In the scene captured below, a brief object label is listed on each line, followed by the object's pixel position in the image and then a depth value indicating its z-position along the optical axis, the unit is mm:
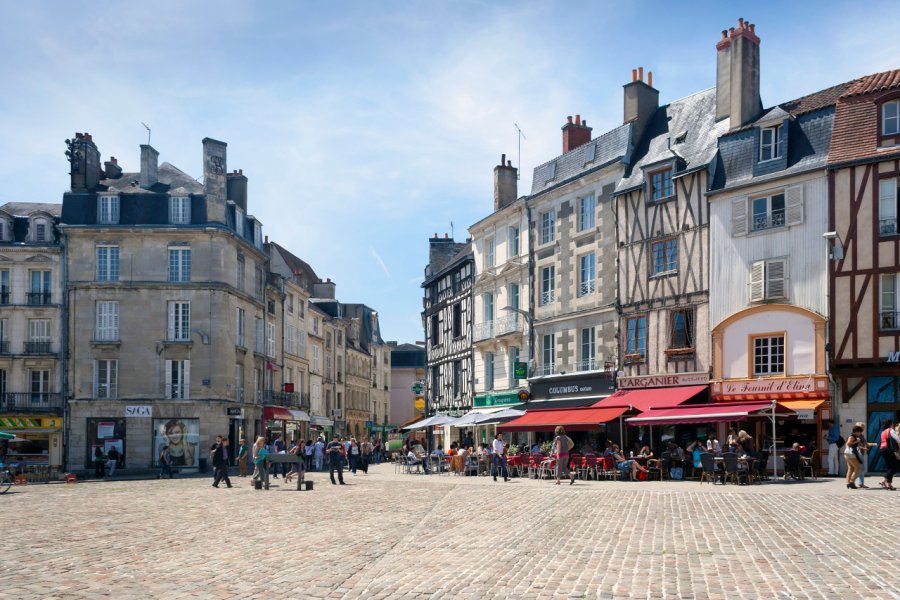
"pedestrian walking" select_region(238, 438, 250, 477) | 28267
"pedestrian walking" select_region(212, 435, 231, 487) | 23675
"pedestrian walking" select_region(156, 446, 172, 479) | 31766
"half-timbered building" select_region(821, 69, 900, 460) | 22531
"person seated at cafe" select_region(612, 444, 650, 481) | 23594
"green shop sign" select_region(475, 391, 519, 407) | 36709
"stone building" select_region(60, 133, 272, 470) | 37625
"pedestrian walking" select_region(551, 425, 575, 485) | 22156
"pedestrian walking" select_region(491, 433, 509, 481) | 25781
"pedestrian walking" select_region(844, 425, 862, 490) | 17703
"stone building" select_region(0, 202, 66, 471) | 38000
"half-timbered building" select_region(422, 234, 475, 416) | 42531
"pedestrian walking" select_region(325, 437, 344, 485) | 24906
